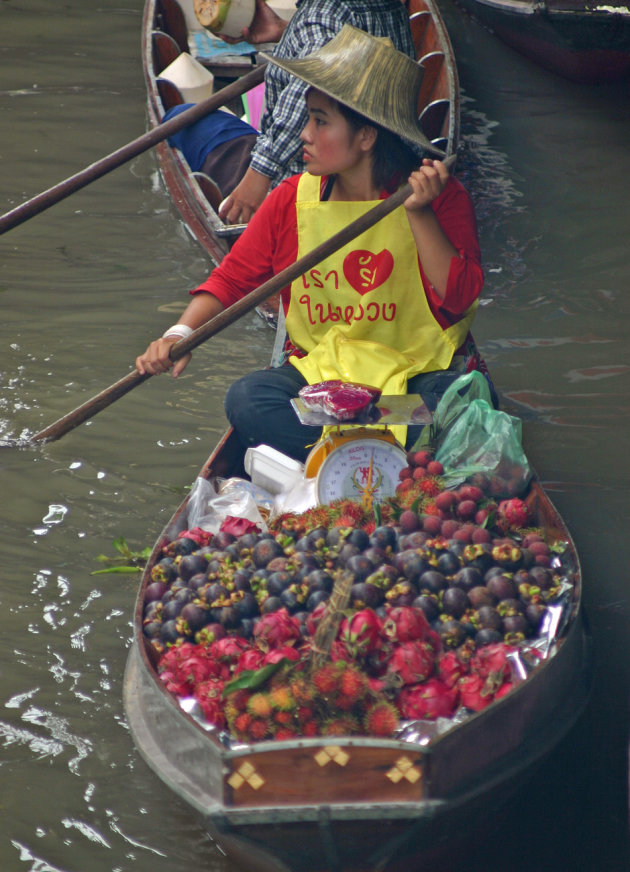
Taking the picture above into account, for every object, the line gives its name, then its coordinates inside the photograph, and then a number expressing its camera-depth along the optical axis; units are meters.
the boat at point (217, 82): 8.35
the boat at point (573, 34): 12.70
